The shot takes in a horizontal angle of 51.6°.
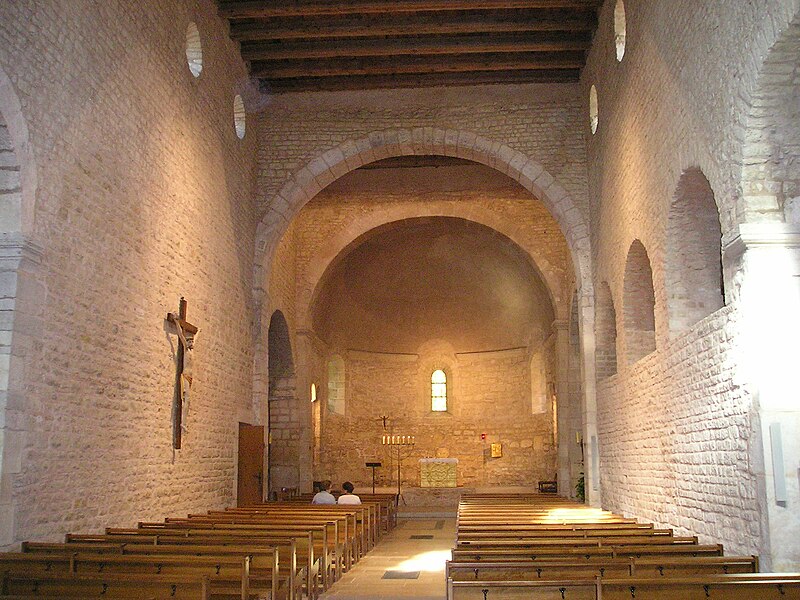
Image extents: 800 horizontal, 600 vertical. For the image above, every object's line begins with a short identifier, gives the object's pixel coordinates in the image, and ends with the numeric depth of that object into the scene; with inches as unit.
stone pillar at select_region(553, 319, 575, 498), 746.8
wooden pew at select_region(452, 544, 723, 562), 258.5
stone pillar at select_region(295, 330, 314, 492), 781.9
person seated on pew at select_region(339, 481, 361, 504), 573.3
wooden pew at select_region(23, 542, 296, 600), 249.4
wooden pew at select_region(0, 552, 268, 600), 245.9
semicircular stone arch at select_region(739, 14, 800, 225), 270.4
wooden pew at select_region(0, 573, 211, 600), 218.1
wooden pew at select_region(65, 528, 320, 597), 299.9
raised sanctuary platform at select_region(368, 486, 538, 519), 842.2
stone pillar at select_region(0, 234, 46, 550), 286.7
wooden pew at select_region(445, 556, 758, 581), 229.3
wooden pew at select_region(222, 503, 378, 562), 448.1
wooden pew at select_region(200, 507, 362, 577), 400.5
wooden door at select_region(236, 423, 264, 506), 575.2
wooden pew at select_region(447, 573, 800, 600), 207.9
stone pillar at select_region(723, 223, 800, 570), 269.6
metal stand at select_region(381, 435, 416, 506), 935.0
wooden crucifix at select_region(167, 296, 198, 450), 444.1
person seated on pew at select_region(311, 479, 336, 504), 579.5
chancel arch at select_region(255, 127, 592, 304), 611.8
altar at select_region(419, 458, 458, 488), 877.2
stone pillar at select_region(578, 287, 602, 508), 567.2
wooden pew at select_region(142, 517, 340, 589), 341.1
